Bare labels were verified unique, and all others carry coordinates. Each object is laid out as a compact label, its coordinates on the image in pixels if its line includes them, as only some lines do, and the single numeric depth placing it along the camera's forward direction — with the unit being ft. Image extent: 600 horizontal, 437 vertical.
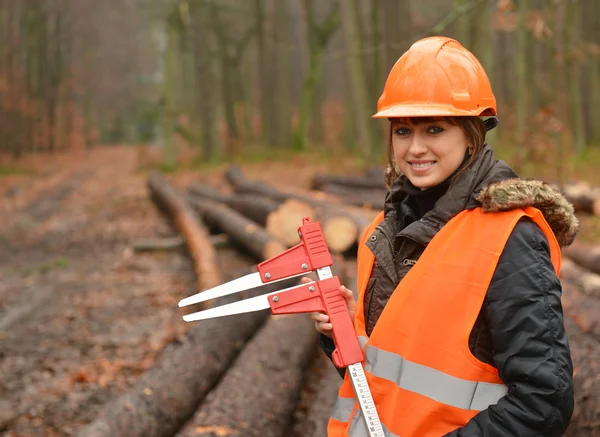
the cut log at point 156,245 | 35.01
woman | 5.65
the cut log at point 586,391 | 10.18
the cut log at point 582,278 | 19.36
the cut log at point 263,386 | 13.50
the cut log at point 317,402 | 14.29
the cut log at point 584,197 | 32.27
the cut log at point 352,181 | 42.47
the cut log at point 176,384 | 13.39
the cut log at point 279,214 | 29.43
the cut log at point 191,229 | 25.99
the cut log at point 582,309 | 15.47
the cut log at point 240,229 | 27.43
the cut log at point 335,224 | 26.02
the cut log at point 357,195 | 35.19
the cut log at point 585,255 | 22.60
